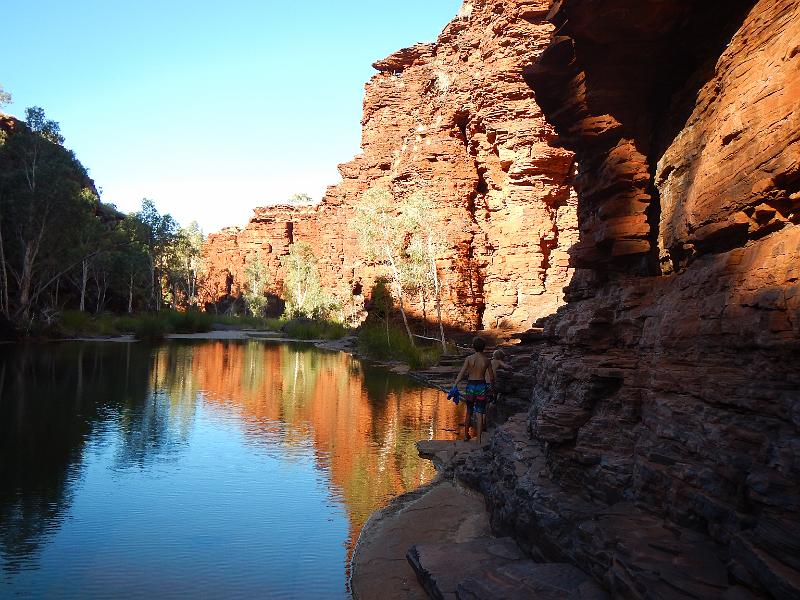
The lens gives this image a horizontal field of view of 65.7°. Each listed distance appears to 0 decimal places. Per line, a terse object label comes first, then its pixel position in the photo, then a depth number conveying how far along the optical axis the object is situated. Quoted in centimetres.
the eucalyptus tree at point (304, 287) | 5998
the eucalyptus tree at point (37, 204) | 3497
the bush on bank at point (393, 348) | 2500
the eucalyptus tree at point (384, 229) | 3344
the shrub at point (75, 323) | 3868
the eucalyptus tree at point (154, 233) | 6266
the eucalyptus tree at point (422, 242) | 3134
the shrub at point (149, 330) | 4272
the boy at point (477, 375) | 1001
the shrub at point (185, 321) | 5225
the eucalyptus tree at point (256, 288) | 7769
